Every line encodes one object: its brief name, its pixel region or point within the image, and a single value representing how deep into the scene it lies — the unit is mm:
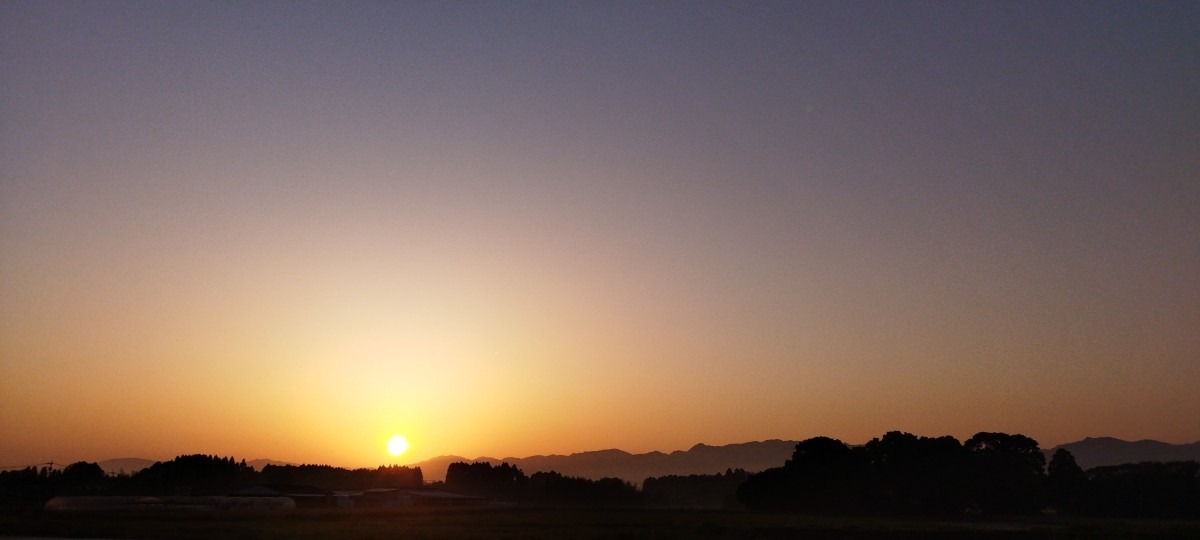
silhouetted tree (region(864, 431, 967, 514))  107938
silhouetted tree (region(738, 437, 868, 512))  112750
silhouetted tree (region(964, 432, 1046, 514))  106500
